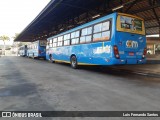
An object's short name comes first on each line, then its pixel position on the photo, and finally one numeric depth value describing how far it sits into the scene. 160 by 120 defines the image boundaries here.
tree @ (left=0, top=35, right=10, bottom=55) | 66.46
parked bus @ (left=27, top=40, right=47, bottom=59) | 18.23
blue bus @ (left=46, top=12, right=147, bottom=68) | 6.30
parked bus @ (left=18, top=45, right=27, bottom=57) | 29.48
